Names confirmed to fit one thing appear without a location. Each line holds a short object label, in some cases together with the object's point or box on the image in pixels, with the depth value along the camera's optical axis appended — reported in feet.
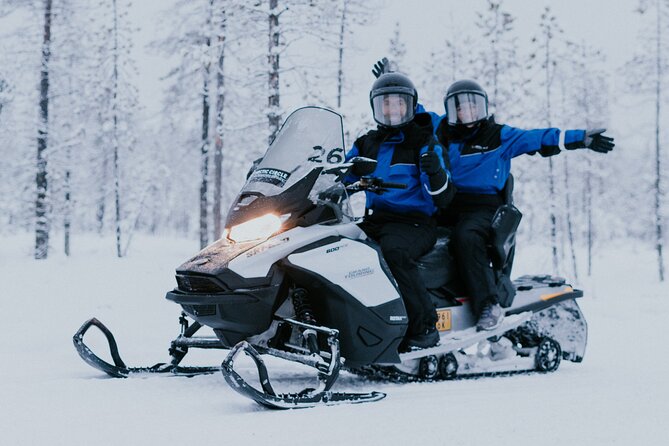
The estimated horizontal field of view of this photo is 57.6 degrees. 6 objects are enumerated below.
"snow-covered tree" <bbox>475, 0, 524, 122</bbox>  69.15
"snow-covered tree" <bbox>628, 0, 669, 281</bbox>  71.77
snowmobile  11.96
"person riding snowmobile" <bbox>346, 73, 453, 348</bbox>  14.30
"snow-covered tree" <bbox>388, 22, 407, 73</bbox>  84.07
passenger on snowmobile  15.85
